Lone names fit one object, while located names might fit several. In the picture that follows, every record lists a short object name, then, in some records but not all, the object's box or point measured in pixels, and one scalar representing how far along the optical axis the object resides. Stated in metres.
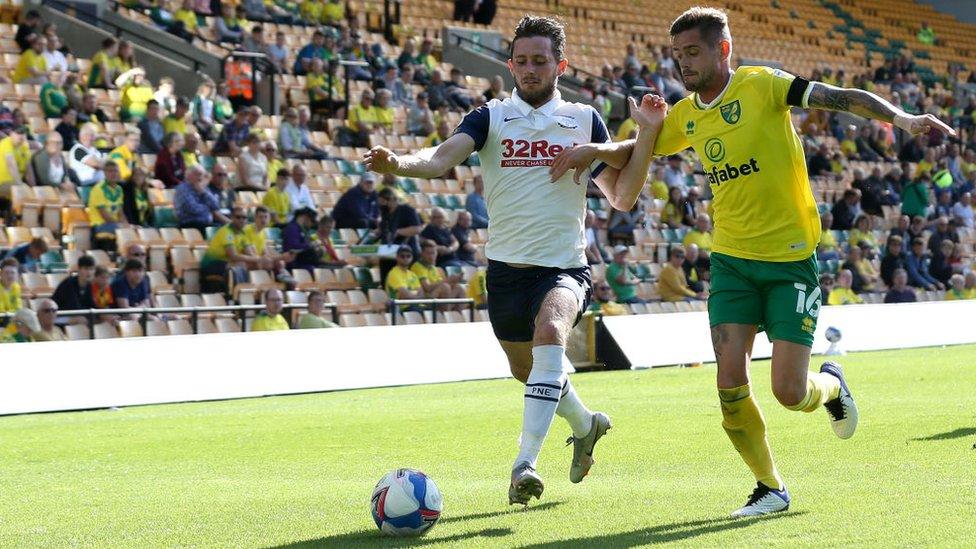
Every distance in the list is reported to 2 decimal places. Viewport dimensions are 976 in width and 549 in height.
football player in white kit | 7.49
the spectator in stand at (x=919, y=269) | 27.08
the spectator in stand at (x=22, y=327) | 15.27
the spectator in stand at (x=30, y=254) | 17.06
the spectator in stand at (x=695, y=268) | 23.34
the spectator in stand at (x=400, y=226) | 20.25
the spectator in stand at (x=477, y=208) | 22.47
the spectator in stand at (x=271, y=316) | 17.33
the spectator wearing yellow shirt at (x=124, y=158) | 18.86
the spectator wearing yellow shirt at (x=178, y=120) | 20.44
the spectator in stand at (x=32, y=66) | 20.61
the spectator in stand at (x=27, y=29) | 21.16
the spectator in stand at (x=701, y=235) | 24.25
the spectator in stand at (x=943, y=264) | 27.66
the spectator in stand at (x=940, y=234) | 28.33
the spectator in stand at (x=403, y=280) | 19.53
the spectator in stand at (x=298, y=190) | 20.05
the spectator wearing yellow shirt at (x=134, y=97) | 20.81
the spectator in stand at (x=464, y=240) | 20.95
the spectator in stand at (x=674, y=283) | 22.92
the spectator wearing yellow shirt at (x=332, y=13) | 27.59
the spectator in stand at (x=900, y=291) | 25.52
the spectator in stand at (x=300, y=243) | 19.53
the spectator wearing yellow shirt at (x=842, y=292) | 24.78
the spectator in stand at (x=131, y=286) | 16.69
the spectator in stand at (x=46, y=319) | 15.38
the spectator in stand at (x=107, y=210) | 18.11
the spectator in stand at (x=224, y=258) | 18.50
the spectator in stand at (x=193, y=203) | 18.95
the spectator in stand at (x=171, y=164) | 19.38
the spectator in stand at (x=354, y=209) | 20.66
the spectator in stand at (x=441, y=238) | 20.61
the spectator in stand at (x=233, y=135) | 20.86
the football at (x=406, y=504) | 6.43
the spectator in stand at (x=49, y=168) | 18.38
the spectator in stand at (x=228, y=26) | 24.62
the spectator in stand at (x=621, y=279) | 22.48
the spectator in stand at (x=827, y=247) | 27.30
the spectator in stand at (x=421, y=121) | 24.33
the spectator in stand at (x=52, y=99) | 20.06
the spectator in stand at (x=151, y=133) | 20.22
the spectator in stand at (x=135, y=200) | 18.55
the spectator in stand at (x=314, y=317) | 17.64
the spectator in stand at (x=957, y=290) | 26.67
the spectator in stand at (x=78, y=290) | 16.34
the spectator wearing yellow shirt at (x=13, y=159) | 18.00
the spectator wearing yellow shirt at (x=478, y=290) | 20.00
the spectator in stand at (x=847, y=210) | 28.66
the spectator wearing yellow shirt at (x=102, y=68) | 21.14
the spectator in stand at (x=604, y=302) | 21.06
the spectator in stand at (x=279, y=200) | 19.84
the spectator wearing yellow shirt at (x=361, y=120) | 23.78
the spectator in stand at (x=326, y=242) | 19.72
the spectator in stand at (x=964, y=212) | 31.06
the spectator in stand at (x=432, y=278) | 19.70
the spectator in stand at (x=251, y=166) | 20.38
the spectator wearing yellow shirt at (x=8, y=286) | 15.99
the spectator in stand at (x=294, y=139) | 22.03
